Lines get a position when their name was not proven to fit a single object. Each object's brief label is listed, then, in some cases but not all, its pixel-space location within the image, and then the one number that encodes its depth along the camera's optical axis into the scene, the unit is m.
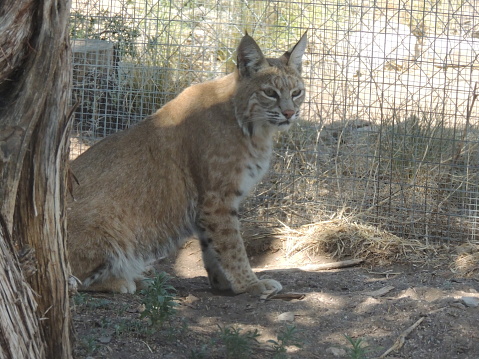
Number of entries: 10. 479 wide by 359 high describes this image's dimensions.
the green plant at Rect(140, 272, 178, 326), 7.33
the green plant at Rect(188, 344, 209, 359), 6.94
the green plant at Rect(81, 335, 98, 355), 6.80
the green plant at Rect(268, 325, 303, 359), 6.79
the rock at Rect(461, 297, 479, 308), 8.98
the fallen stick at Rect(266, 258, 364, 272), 11.79
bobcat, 9.82
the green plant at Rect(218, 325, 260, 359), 6.91
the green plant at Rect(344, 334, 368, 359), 6.39
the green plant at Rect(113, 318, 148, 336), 7.45
